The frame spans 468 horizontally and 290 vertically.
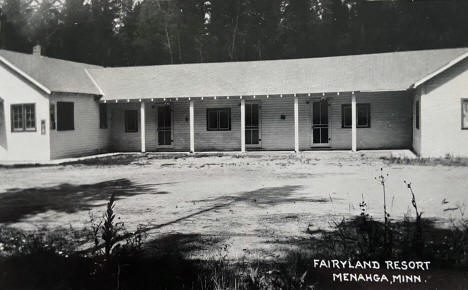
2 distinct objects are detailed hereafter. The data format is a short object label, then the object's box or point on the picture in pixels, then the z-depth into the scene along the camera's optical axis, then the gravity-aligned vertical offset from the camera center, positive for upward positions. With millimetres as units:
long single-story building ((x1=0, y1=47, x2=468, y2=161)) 21562 +898
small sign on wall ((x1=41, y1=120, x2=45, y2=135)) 21109 +7
